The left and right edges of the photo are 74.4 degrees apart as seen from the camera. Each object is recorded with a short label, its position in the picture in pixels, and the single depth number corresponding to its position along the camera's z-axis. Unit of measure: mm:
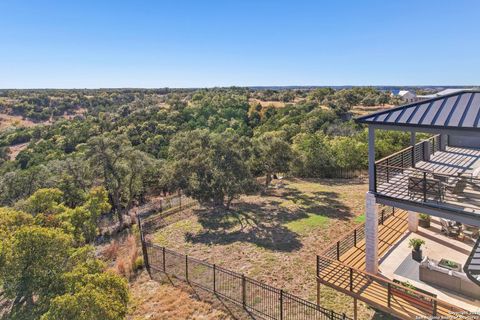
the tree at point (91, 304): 7125
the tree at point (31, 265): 8781
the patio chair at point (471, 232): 9930
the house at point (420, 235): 6969
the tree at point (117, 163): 18672
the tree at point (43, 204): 14531
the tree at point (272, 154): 20859
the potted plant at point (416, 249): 9086
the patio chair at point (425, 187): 7590
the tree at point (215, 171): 17016
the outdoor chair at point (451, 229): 10219
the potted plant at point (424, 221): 11000
